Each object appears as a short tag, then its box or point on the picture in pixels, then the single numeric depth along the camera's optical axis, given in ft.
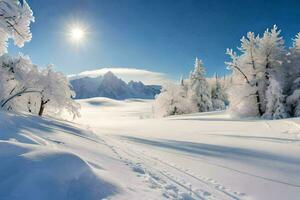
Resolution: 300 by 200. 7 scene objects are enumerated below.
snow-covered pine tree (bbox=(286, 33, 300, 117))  63.65
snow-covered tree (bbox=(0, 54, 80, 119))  59.08
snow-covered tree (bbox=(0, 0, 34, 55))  33.95
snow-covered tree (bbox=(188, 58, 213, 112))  123.84
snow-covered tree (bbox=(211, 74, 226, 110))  149.08
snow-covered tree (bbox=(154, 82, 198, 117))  127.89
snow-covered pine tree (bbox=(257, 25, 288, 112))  69.56
